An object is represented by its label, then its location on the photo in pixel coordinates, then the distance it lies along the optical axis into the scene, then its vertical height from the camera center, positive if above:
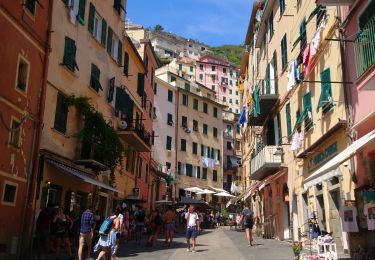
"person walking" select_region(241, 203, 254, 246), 19.00 +0.44
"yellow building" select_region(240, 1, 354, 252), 14.95 +5.01
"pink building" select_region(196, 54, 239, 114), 118.38 +41.73
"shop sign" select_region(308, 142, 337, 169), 14.92 +2.88
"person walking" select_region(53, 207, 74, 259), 13.16 +0.06
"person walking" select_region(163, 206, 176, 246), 19.27 +0.45
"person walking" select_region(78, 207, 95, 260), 12.52 +0.18
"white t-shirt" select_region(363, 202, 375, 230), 11.17 +0.61
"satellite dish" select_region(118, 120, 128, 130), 24.61 +5.84
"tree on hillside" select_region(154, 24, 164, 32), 151.50 +70.73
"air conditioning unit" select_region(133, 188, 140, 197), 28.84 +2.60
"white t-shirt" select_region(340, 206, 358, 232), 12.54 +0.55
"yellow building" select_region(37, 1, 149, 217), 16.53 +5.49
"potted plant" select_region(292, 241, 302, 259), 11.84 -0.32
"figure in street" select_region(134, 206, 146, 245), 22.64 +0.49
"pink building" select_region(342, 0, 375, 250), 11.22 +3.89
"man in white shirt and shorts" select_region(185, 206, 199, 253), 16.83 +0.30
